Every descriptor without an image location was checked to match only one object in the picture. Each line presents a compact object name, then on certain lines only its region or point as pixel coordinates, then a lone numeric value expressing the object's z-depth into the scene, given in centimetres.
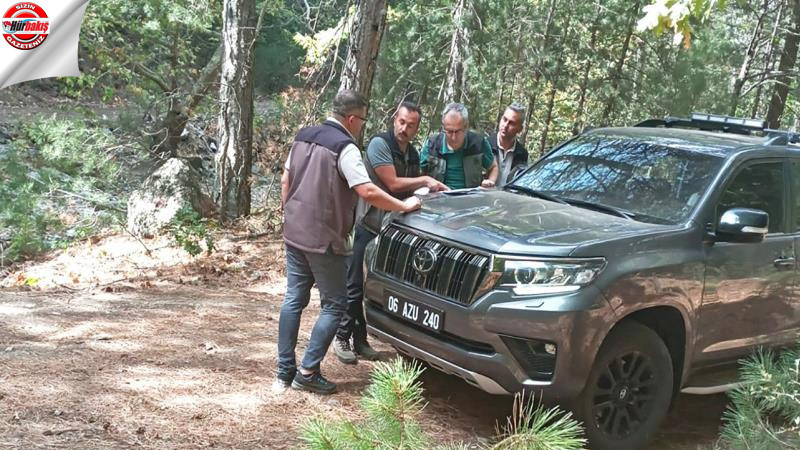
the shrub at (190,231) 916
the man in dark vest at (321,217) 450
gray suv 396
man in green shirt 587
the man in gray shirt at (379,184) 519
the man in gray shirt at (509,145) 650
